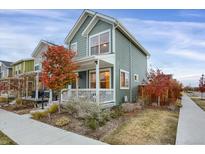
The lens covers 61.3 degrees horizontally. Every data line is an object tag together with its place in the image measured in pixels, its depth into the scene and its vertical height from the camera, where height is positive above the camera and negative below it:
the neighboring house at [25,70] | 16.22 +1.79
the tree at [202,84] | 21.41 -0.21
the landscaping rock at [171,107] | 11.56 -1.67
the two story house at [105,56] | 10.59 +1.84
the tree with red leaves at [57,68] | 9.20 +0.83
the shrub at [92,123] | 6.73 -1.61
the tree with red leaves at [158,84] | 12.26 -0.10
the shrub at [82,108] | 7.87 -1.20
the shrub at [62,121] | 7.57 -1.71
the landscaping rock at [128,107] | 10.02 -1.46
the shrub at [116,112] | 8.45 -1.52
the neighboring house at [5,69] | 28.67 +2.61
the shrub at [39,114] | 9.11 -1.66
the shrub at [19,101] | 14.79 -1.54
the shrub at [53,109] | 9.64 -1.44
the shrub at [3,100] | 18.41 -1.75
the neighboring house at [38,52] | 17.95 +3.60
